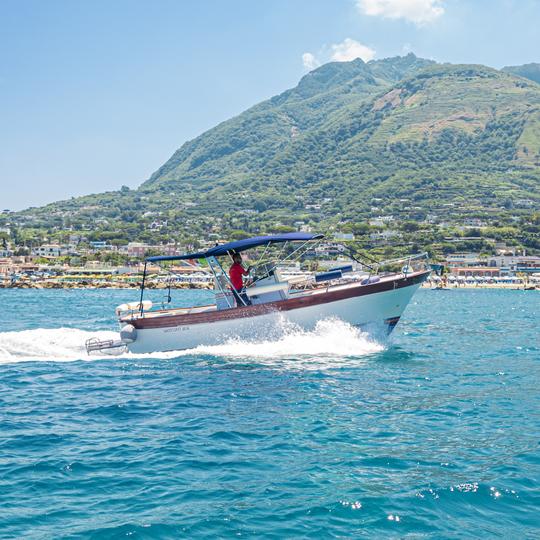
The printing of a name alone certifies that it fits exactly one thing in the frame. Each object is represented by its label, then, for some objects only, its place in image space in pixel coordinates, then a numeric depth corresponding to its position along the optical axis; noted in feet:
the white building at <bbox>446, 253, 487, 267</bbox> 450.30
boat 65.51
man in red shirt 67.67
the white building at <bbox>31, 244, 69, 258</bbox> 563.48
